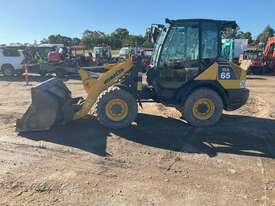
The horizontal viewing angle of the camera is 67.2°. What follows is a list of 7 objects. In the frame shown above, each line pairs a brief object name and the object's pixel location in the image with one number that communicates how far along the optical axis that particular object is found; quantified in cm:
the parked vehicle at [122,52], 1792
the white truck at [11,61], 1239
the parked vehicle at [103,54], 1694
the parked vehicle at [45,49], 1399
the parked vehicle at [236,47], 1529
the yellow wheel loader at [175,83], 464
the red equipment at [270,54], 1414
